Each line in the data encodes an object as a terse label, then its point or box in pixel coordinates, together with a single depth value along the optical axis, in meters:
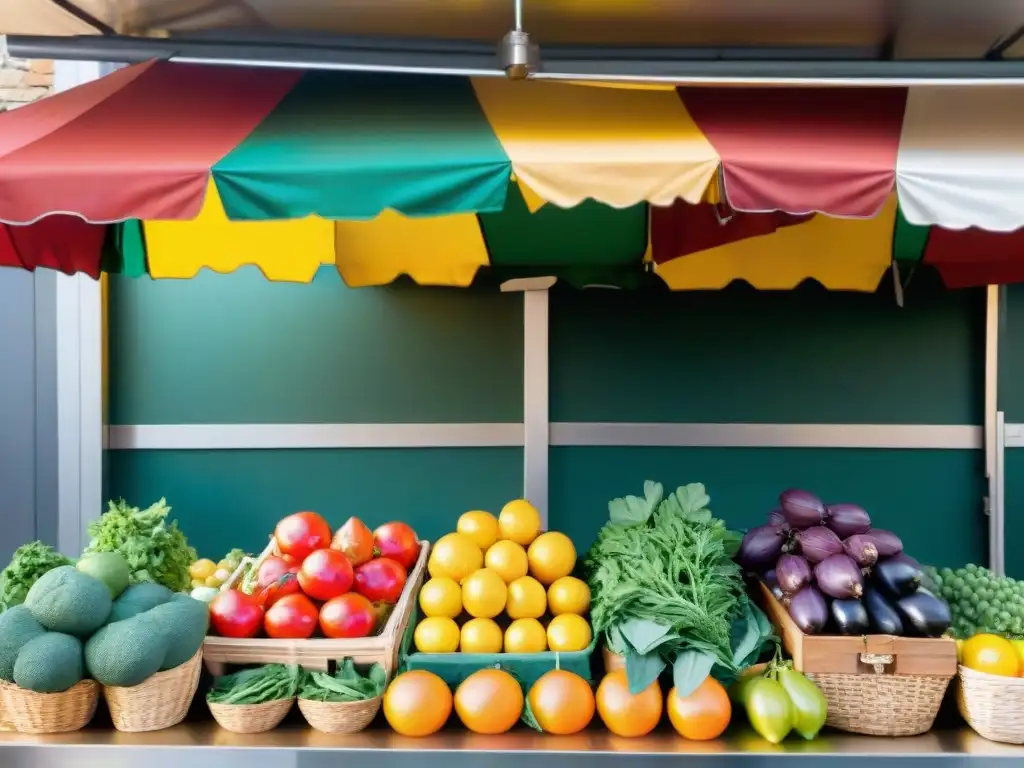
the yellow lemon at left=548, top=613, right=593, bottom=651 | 2.56
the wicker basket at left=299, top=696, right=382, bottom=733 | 2.36
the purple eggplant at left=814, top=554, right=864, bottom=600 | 2.43
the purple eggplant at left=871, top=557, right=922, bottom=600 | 2.49
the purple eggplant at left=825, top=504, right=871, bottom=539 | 2.68
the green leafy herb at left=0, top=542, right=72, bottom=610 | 2.57
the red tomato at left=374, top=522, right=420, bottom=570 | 3.09
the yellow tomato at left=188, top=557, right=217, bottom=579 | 3.60
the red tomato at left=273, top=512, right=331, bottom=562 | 2.85
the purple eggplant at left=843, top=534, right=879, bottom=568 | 2.54
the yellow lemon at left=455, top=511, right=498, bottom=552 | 2.98
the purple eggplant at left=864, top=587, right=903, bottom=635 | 2.40
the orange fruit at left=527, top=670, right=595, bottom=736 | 2.37
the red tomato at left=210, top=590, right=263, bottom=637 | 2.57
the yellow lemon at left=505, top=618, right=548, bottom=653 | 2.57
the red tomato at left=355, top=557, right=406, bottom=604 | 2.78
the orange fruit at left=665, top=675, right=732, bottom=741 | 2.32
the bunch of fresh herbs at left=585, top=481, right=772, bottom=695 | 2.38
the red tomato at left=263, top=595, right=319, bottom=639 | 2.52
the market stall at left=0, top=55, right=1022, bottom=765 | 2.28
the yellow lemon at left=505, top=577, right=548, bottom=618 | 2.69
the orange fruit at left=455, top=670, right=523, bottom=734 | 2.37
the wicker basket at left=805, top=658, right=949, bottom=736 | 2.38
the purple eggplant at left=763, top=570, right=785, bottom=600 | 2.68
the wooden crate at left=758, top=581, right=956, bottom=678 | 2.36
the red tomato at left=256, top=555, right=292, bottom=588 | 2.77
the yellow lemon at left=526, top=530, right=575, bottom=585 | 2.84
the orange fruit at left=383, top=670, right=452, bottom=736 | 2.35
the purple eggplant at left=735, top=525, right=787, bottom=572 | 2.79
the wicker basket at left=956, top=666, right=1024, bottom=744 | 2.32
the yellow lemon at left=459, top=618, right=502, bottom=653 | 2.56
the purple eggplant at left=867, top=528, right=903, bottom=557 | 2.59
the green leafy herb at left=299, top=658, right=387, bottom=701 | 2.39
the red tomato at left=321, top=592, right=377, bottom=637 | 2.52
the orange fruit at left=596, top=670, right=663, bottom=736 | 2.35
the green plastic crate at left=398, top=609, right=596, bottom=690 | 2.51
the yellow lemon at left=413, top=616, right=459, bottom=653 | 2.56
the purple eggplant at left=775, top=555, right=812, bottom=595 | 2.55
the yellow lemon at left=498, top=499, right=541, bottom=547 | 2.99
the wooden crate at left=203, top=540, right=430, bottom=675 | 2.48
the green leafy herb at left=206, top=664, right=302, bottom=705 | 2.38
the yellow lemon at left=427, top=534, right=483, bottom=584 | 2.81
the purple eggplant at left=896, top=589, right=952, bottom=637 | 2.41
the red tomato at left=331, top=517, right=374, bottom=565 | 2.84
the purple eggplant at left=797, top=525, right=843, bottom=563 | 2.57
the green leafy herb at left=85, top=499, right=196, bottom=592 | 2.85
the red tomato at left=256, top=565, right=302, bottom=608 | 2.69
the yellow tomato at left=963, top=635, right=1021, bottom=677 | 2.38
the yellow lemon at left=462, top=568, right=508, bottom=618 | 2.66
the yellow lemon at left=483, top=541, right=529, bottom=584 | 2.80
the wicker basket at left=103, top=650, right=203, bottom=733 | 2.34
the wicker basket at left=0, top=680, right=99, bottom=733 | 2.32
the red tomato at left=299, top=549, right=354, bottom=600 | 2.61
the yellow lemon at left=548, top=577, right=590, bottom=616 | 2.72
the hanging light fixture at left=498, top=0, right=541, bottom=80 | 2.54
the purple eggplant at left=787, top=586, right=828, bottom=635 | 2.42
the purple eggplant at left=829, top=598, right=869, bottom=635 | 2.41
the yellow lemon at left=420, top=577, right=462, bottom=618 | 2.68
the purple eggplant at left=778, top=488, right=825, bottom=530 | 2.73
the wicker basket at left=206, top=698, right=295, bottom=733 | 2.36
